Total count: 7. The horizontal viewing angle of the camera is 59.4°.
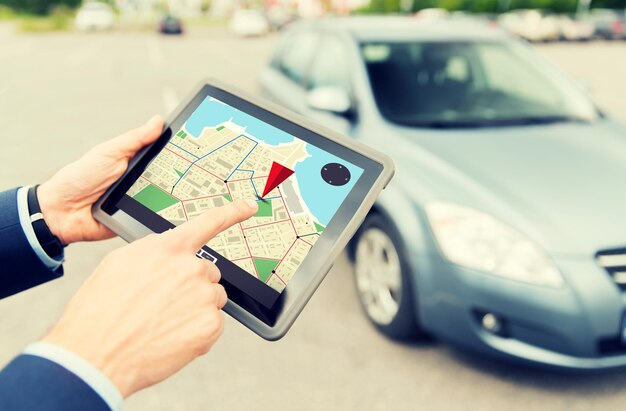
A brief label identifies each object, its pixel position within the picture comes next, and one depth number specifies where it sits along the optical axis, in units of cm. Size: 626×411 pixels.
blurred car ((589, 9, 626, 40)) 2702
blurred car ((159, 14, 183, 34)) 2845
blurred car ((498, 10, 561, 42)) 2617
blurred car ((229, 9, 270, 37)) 2912
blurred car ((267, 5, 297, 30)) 3581
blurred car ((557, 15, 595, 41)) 2684
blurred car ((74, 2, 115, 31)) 2806
